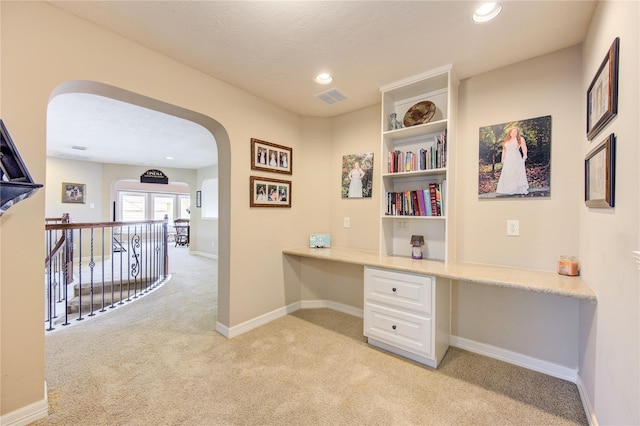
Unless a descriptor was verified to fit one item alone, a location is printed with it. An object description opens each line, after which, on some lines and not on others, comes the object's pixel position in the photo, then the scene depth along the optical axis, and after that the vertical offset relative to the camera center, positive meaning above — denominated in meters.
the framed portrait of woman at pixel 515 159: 2.02 +0.43
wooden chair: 9.69 -0.80
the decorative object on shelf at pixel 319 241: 3.26 -0.35
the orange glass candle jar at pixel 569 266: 1.85 -0.37
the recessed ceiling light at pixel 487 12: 1.56 +1.22
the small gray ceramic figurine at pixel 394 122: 2.64 +0.90
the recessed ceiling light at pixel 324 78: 2.38 +1.23
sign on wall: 7.24 +0.96
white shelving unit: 2.26 +0.52
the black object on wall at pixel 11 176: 1.28 +0.17
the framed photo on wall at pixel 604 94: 1.20 +0.62
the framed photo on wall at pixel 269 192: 2.78 +0.22
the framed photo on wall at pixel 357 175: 3.08 +0.45
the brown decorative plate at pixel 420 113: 2.46 +0.94
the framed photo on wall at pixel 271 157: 2.79 +0.61
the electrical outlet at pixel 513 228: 2.13 -0.12
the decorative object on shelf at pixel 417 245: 2.52 -0.31
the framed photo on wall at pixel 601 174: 1.23 +0.21
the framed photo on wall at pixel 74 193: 6.18 +0.43
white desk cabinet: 2.06 -0.83
